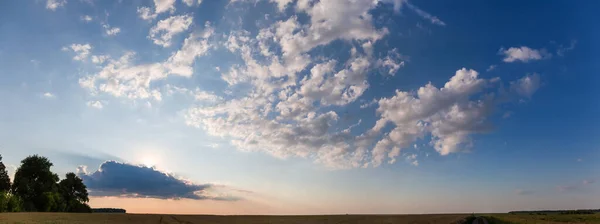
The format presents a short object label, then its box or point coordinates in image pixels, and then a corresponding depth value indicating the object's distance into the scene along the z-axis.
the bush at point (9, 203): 83.76
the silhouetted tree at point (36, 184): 102.25
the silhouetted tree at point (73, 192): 119.92
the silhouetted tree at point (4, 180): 101.06
